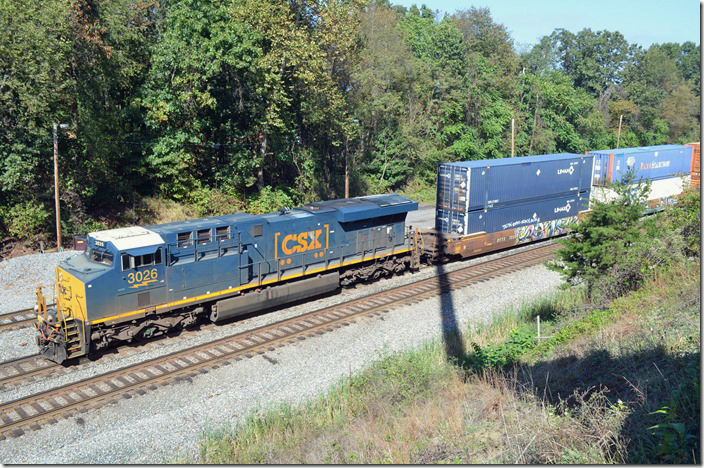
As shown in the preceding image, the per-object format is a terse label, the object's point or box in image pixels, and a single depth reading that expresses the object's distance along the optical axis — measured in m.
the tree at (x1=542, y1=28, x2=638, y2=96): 78.06
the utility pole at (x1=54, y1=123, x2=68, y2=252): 23.53
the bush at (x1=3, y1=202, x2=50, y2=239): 25.89
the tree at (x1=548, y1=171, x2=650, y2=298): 16.20
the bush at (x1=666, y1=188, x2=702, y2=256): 18.09
